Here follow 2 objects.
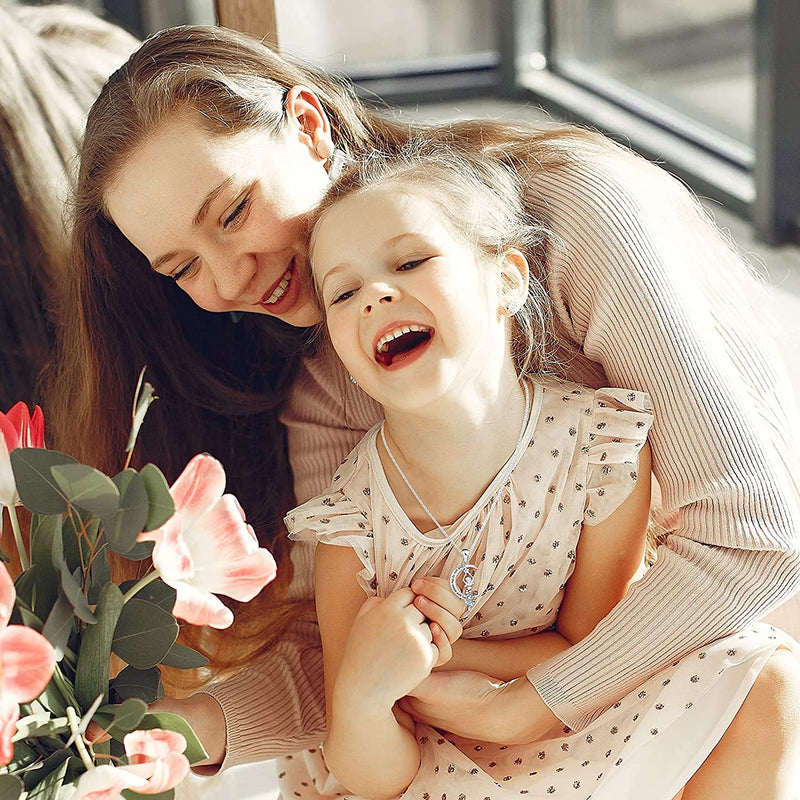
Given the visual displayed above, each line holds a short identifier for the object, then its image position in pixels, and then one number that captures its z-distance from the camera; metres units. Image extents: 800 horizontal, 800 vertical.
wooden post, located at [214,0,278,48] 1.37
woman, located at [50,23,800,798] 1.00
